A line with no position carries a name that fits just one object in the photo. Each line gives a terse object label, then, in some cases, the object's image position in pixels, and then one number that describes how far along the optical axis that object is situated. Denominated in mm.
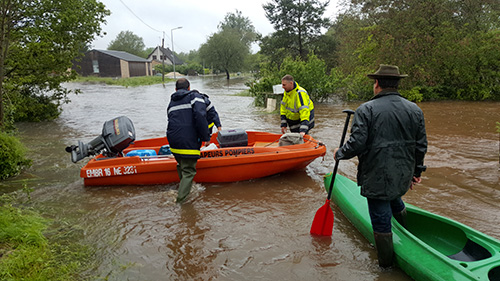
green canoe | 2758
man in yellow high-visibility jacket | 6223
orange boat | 5727
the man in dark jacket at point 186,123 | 4898
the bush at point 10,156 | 5664
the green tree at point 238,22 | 96438
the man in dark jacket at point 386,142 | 2980
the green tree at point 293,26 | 26375
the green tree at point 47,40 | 9508
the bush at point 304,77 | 15898
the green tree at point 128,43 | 77500
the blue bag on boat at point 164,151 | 6340
